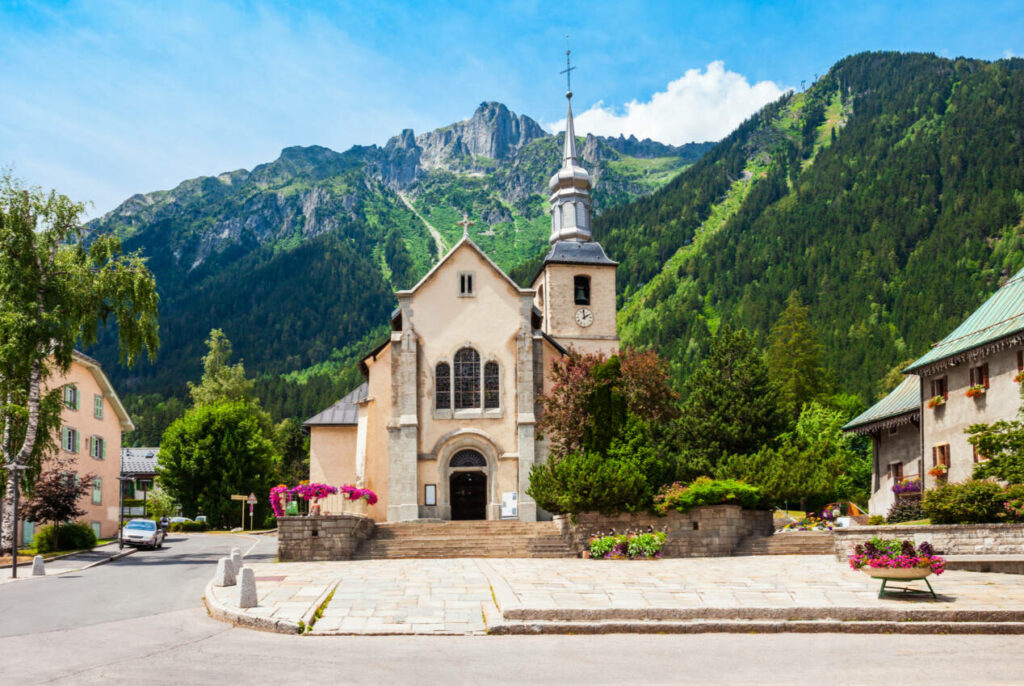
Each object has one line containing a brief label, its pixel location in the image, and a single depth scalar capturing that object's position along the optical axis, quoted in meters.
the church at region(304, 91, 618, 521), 38.59
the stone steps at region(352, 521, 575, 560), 30.28
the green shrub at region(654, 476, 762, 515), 29.31
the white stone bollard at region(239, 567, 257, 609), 15.63
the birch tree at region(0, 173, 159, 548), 31.45
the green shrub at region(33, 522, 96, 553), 35.03
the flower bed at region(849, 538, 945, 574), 16.05
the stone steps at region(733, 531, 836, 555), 28.50
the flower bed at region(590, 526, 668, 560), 28.39
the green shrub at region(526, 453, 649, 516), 29.30
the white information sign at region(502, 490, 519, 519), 38.34
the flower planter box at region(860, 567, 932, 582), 15.94
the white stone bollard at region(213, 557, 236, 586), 19.33
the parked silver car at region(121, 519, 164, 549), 38.25
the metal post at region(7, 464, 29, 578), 25.62
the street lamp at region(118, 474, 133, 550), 37.59
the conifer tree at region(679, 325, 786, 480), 45.19
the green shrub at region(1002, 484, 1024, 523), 23.02
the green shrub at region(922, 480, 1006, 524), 23.39
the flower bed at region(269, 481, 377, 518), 31.69
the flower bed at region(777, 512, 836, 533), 32.08
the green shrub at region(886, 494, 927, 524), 26.53
